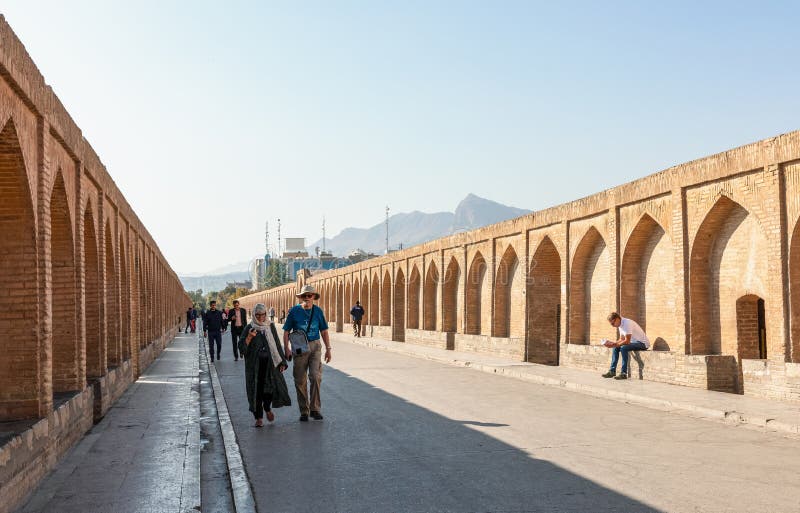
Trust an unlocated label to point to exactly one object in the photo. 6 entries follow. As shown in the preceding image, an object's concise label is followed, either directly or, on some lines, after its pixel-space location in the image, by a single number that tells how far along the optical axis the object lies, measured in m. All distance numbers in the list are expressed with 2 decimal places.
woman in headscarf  10.79
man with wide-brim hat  11.04
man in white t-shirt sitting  15.99
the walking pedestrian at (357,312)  40.28
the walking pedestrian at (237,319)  21.33
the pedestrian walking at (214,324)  24.09
